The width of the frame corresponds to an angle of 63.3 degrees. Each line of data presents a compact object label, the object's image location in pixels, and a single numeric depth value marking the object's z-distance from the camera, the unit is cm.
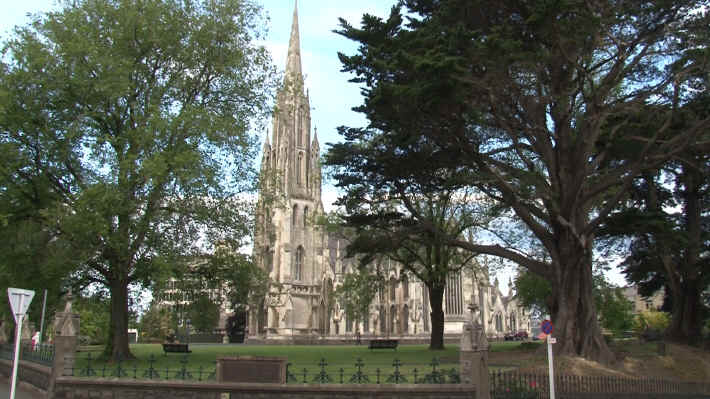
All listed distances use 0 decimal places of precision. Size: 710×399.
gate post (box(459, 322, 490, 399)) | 1334
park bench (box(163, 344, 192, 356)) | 2969
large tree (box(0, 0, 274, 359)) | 2109
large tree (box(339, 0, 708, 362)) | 1623
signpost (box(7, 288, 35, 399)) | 1088
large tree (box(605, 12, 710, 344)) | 2588
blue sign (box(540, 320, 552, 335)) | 1291
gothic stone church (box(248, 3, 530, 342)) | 6744
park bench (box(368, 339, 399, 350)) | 3562
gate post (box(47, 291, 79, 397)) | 1546
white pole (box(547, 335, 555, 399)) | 1189
